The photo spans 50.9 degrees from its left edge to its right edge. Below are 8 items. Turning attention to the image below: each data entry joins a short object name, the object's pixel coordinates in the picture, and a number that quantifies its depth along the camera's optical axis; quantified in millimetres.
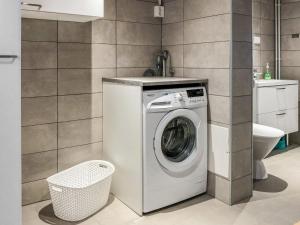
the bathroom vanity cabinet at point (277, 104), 3394
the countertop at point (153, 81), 2246
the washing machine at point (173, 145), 2301
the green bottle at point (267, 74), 4066
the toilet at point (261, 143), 2793
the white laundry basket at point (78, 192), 2191
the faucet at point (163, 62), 3080
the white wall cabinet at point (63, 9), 2000
